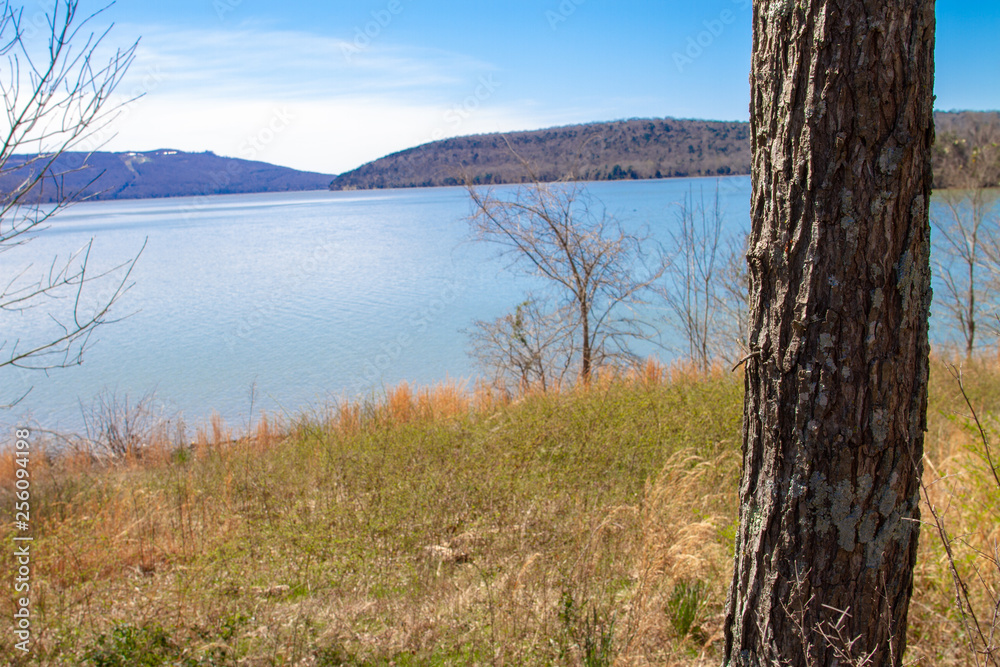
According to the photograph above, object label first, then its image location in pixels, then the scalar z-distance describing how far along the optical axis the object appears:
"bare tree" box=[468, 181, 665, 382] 10.28
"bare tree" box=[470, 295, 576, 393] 11.09
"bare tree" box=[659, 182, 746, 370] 11.38
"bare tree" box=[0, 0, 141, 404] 2.68
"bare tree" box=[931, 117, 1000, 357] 14.69
